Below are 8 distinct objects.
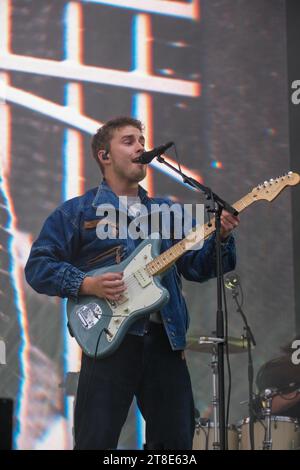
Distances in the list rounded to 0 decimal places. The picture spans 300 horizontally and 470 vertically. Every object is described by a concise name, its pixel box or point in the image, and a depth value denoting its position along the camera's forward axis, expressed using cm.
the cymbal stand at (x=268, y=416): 971
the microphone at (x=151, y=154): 663
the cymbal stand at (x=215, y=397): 953
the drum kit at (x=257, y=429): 975
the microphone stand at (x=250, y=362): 978
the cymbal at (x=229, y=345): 962
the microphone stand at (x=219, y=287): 607
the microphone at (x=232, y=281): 1010
